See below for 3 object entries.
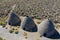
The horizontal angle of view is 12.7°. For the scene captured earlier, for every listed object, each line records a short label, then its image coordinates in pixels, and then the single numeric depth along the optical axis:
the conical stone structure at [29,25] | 35.72
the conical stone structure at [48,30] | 34.31
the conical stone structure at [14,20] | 37.56
